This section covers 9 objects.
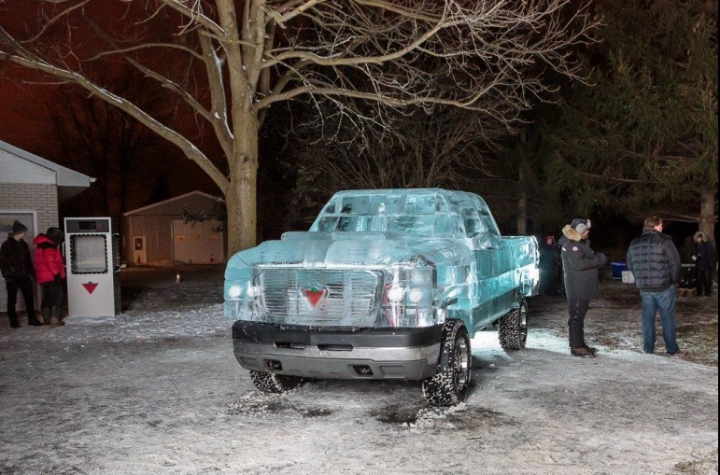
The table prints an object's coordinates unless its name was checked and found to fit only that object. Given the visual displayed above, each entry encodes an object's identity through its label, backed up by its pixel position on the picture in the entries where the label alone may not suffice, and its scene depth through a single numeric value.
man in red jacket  11.86
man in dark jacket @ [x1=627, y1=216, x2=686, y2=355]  8.58
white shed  41.97
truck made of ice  6.02
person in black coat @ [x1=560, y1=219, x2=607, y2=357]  8.73
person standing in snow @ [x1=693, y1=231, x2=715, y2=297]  15.56
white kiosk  13.19
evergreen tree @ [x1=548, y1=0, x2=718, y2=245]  16.72
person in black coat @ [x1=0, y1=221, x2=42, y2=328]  11.80
